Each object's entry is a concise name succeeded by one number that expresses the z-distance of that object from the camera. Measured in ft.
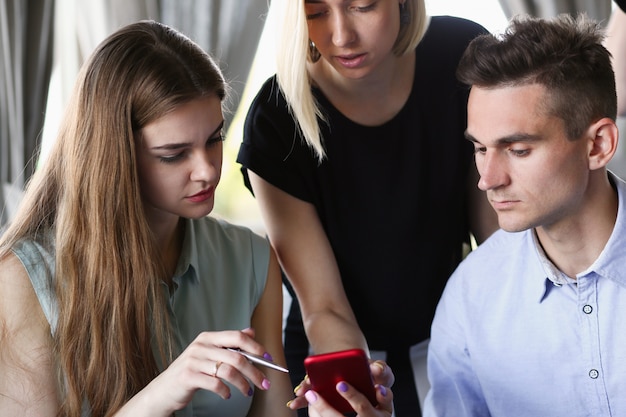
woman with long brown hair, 5.67
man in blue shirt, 5.66
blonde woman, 6.70
